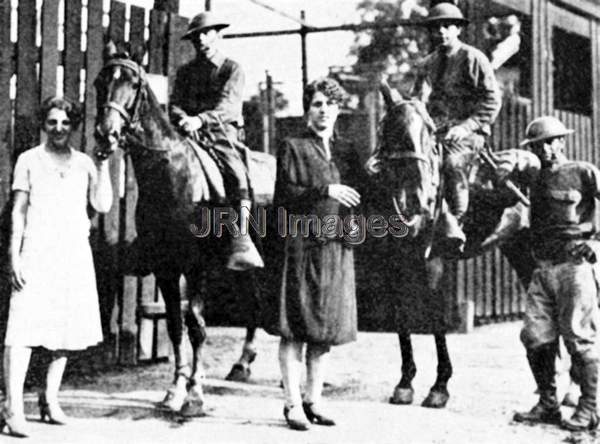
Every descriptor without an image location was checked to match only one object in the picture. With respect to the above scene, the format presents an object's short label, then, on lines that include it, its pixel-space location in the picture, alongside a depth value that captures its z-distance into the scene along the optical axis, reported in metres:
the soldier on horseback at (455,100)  7.88
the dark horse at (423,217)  7.34
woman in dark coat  6.67
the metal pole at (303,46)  14.75
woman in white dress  6.34
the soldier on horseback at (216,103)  8.19
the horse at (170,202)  7.21
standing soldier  6.89
